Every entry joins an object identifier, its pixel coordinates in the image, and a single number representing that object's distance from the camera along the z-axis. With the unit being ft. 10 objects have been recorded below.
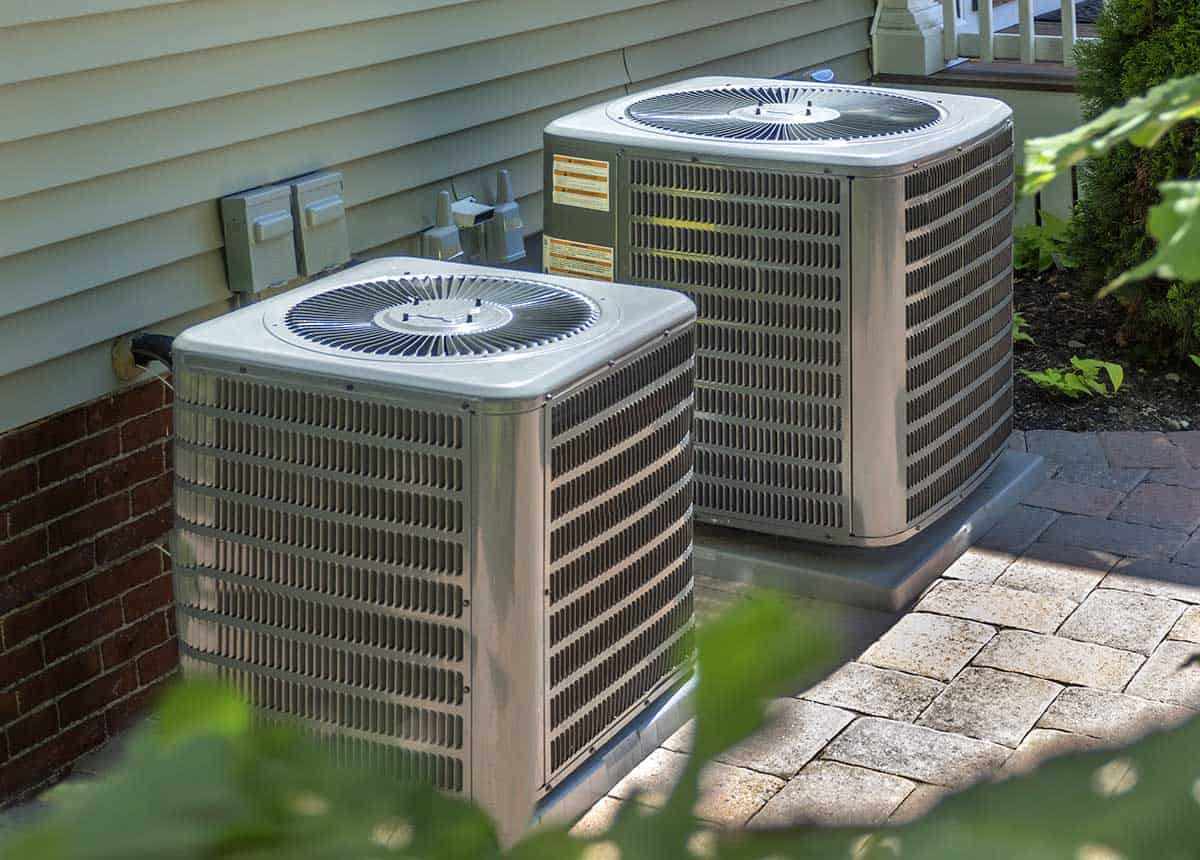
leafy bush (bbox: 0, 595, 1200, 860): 1.20
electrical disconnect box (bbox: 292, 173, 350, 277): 13.01
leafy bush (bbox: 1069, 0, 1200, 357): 18.30
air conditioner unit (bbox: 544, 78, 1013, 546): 12.69
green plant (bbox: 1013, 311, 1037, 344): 19.62
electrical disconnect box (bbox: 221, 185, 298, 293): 12.35
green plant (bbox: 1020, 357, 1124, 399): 18.17
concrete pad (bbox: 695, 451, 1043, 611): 13.43
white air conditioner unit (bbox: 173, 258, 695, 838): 9.06
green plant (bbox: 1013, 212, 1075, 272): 21.86
